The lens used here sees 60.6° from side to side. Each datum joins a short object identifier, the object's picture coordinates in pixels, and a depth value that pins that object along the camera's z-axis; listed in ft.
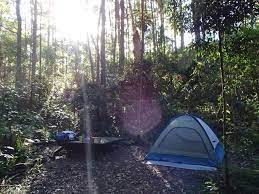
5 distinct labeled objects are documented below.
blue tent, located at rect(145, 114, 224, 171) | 19.27
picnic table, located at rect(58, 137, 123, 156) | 21.24
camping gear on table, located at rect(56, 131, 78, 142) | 22.51
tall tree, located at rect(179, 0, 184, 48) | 14.77
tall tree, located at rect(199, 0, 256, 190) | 12.79
